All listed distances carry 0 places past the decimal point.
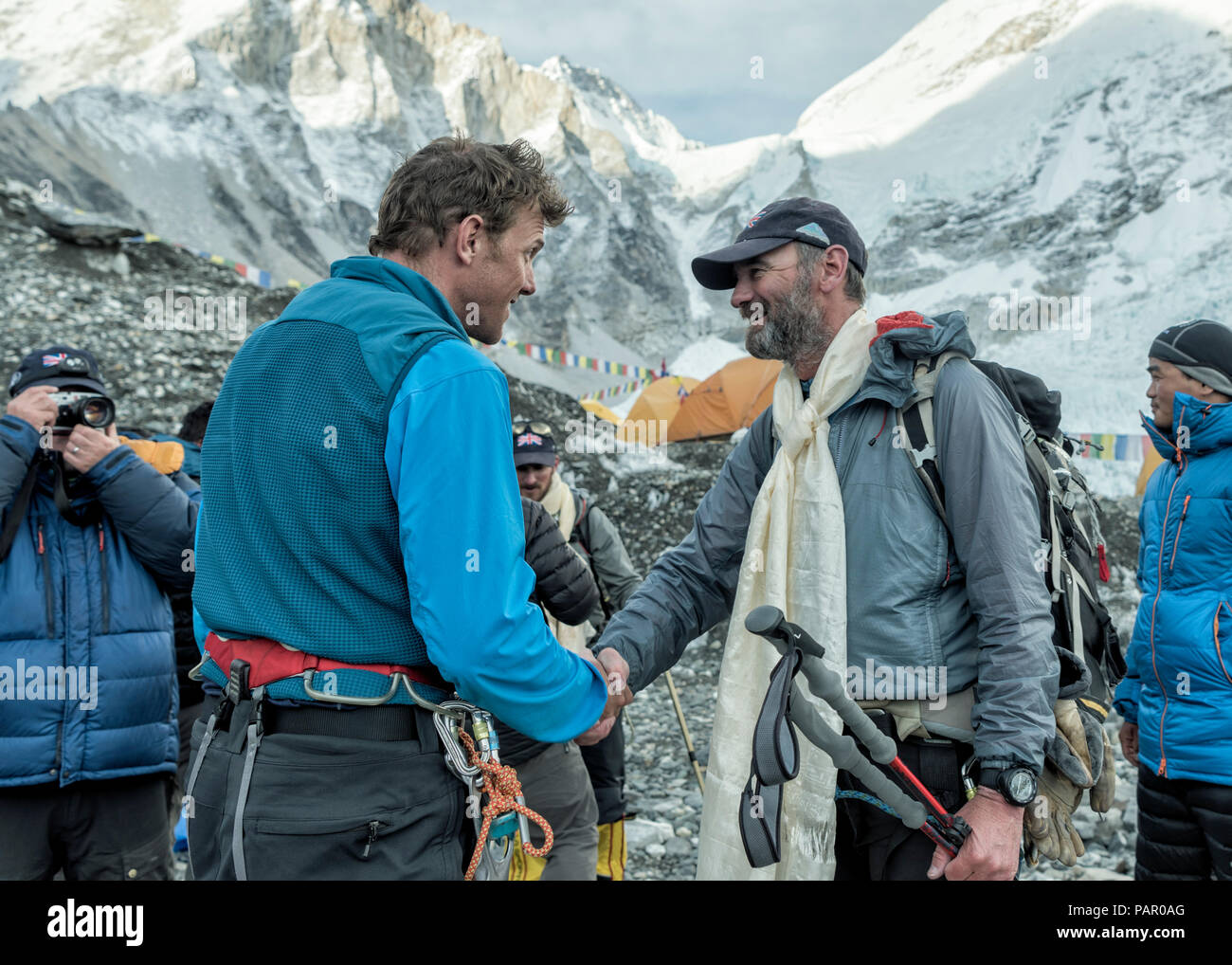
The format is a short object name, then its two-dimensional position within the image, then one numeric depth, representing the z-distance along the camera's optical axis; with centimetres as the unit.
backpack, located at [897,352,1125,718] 276
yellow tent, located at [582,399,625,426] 2531
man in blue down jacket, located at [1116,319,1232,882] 372
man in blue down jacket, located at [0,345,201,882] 340
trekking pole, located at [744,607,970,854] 227
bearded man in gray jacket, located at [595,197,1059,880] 252
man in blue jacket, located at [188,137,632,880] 204
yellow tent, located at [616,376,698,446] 2455
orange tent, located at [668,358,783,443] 2377
